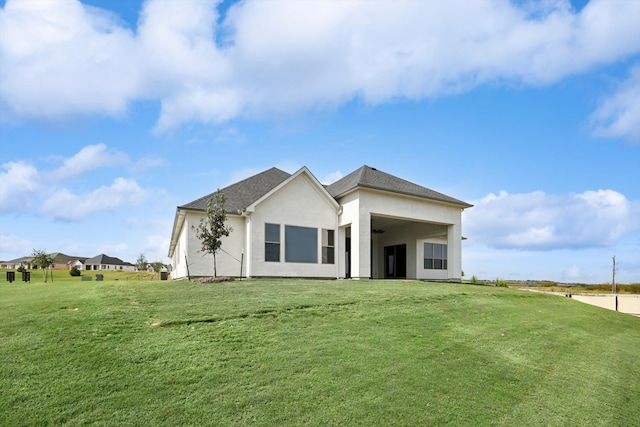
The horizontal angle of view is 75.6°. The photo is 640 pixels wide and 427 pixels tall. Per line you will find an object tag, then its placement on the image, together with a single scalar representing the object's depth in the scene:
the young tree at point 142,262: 64.88
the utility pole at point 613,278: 47.75
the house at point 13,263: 96.88
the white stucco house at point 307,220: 19.61
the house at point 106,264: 91.12
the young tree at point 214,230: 17.28
